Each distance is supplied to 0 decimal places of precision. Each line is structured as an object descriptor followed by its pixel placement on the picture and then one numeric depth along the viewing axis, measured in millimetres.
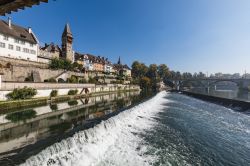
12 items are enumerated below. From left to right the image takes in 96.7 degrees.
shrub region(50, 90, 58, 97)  23887
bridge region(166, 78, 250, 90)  72886
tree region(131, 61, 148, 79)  86712
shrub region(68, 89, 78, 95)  27673
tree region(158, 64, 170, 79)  98116
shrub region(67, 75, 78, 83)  31060
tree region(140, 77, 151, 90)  73575
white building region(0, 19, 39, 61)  27683
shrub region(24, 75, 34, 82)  26022
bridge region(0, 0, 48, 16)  4687
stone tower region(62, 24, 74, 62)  46382
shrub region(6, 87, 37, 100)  18476
